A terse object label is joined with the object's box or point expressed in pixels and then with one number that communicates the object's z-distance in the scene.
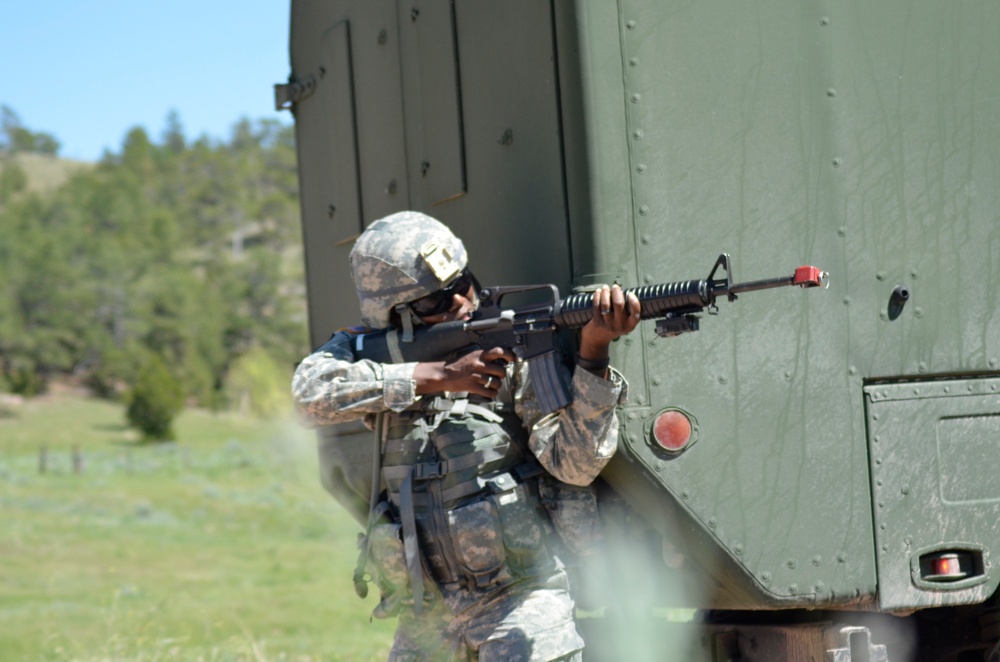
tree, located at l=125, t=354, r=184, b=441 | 57.22
